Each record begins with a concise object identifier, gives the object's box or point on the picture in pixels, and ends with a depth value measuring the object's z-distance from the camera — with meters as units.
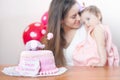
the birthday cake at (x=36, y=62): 1.03
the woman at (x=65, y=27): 1.44
